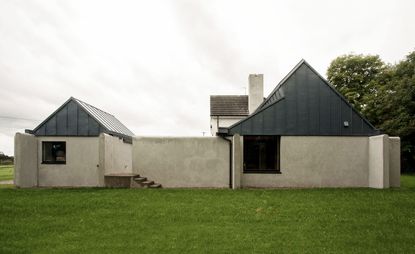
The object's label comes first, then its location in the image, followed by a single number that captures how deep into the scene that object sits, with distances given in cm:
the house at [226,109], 2894
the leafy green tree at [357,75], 3394
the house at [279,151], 1612
